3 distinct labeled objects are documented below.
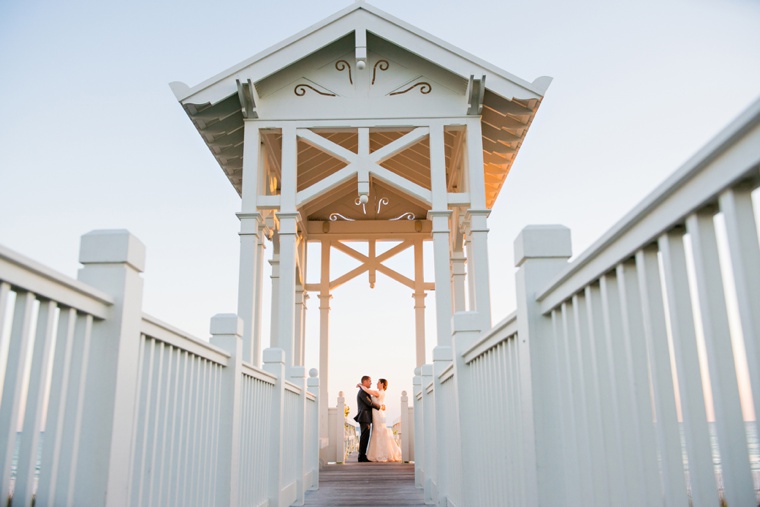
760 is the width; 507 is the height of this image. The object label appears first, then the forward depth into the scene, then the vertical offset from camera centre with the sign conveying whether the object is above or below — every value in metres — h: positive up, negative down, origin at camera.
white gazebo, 7.03 +3.52
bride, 10.57 -0.12
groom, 10.49 +0.30
